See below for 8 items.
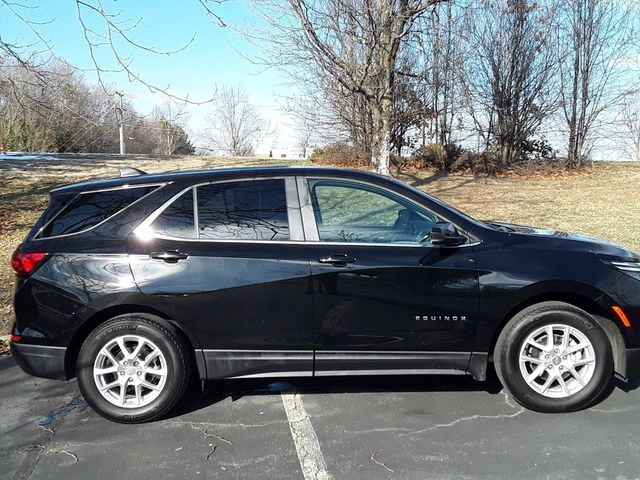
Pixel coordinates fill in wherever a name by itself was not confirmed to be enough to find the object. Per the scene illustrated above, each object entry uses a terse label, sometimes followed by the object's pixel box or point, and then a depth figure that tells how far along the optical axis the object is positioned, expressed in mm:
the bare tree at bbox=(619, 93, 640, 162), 21883
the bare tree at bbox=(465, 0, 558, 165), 17969
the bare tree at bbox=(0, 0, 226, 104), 5816
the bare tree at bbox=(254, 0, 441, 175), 11523
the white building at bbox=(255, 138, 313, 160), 50706
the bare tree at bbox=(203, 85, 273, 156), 47719
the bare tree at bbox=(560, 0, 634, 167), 18500
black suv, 3477
